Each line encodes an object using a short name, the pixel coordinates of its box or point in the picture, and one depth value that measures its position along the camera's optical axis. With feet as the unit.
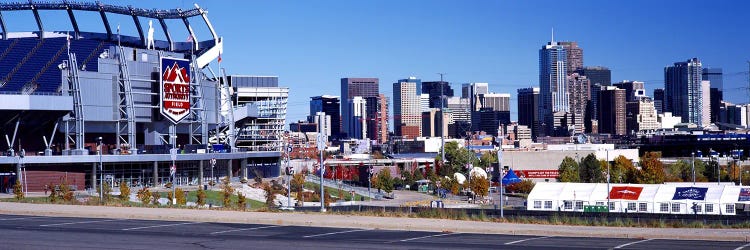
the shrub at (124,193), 243.54
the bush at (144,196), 228.63
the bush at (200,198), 238.02
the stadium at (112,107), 307.37
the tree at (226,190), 240.83
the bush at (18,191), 212.11
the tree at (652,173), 407.23
